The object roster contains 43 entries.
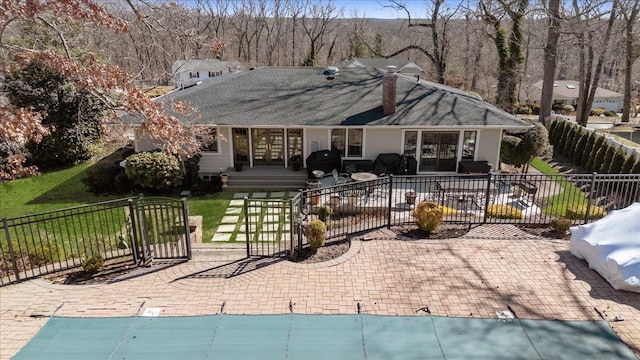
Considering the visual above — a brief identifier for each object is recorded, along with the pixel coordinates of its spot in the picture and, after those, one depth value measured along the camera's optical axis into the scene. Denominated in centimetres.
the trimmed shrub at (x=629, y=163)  1595
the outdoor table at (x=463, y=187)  1309
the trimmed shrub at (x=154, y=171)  1467
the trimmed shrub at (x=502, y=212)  1104
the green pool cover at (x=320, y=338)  556
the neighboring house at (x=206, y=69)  4466
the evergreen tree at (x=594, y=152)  1891
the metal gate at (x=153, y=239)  842
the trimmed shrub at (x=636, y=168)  1530
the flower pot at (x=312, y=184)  1473
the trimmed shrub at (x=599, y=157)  1844
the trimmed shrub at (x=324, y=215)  1080
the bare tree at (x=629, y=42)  2555
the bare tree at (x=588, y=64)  2744
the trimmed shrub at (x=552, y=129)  2406
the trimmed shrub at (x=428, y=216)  980
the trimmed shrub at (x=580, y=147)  2045
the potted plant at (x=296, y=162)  1669
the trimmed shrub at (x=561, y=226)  997
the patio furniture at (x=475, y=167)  1614
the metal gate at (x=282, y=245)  859
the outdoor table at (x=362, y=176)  1463
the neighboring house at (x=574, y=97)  4659
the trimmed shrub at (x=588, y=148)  1961
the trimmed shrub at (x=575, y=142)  2108
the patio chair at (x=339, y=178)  1480
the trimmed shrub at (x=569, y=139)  2172
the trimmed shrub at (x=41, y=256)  847
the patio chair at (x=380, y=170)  1585
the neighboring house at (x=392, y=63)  3784
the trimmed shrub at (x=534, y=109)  4271
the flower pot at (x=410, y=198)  1302
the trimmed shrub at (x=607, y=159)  1769
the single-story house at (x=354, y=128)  1600
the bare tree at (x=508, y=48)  2653
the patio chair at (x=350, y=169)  1587
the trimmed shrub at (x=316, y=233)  895
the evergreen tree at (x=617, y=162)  1688
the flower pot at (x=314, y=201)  1239
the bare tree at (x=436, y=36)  3478
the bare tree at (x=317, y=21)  5897
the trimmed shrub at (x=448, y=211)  1099
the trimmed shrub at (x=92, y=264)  808
